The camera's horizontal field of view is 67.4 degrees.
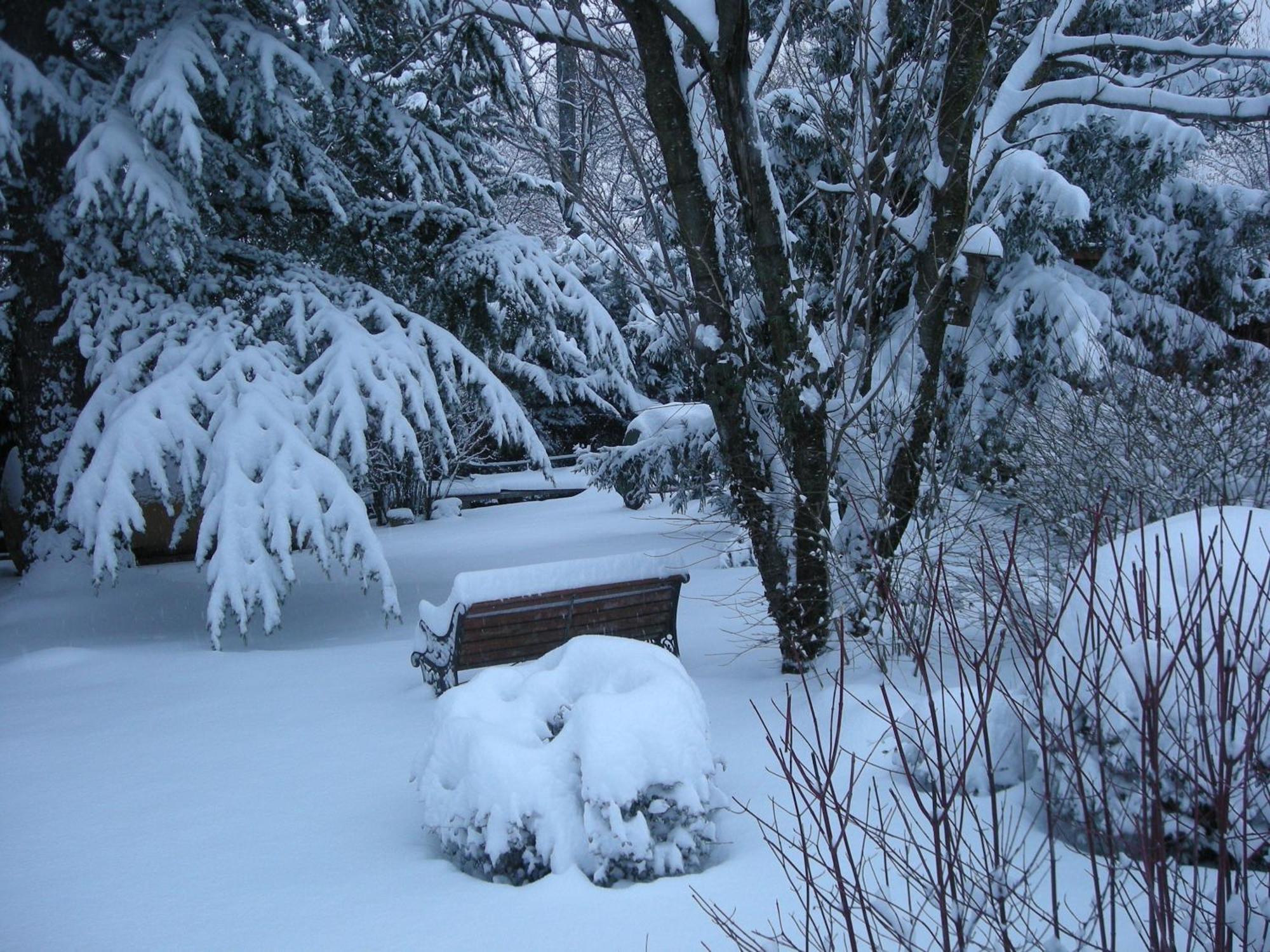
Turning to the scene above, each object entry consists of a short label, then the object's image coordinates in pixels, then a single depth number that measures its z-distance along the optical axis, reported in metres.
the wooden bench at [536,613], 6.71
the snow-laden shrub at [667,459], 10.89
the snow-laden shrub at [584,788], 3.80
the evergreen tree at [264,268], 8.30
